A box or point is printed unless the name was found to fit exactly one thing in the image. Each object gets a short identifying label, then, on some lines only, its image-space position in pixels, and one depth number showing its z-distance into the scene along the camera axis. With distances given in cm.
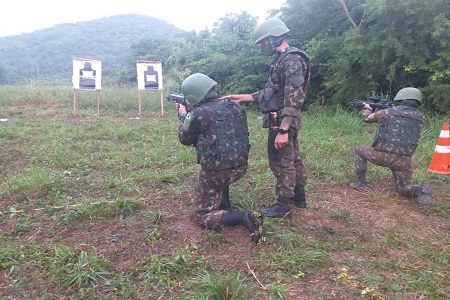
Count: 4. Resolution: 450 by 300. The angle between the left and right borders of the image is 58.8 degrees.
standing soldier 337
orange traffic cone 518
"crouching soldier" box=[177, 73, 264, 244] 329
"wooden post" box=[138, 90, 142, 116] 1040
